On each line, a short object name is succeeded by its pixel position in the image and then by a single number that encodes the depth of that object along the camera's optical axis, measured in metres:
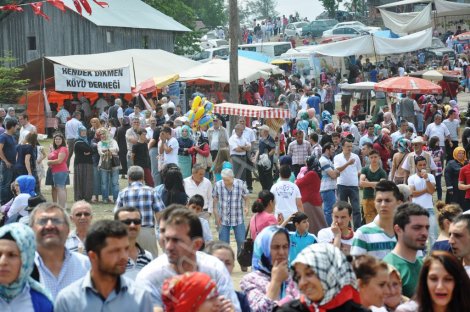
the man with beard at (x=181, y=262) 6.49
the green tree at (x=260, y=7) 162.25
